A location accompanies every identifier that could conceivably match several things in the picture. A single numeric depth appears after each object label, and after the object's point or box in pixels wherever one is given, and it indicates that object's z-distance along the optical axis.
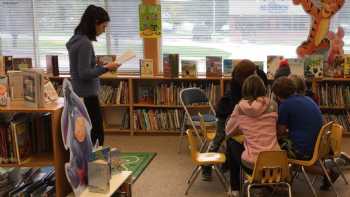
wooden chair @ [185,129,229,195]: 3.63
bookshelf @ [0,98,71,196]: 2.71
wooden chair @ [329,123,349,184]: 3.70
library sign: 5.90
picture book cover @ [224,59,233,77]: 5.71
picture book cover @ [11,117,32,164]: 2.80
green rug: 4.55
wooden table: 2.66
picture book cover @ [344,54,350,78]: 5.47
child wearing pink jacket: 3.32
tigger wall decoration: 5.60
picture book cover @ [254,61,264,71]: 5.59
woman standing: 3.64
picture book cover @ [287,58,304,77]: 5.45
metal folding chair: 5.02
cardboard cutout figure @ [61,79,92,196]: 2.61
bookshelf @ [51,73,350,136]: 5.77
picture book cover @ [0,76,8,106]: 2.78
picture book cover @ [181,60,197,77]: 5.79
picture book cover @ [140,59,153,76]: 5.89
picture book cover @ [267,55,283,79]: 5.57
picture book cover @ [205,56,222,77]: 5.71
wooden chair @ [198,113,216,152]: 4.38
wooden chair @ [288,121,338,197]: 3.38
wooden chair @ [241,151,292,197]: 3.16
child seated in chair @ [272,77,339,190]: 3.48
